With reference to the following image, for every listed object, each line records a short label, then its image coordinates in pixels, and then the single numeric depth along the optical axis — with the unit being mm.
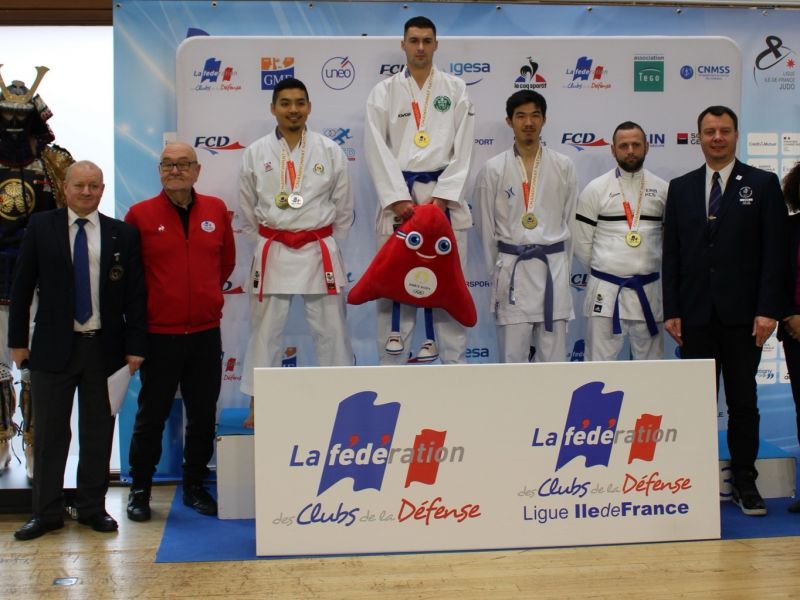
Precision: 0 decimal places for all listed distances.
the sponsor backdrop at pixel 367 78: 4648
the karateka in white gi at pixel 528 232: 4344
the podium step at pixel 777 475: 4227
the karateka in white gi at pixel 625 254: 4270
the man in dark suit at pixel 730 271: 3920
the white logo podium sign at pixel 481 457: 3334
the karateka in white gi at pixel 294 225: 4207
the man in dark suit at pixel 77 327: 3566
